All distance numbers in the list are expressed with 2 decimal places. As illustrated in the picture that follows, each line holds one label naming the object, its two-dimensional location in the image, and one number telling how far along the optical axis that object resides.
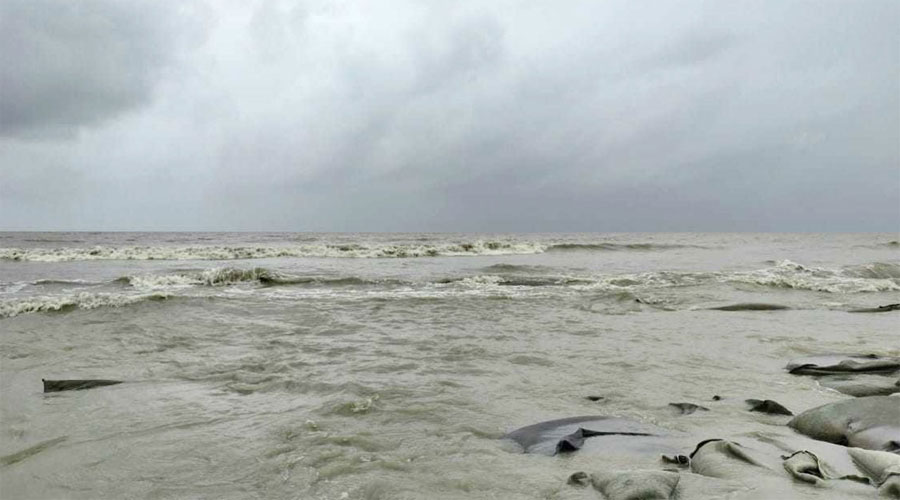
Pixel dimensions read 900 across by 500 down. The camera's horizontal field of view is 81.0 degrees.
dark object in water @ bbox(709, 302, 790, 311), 10.46
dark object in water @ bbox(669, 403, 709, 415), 4.24
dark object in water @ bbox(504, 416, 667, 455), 3.38
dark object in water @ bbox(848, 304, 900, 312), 10.19
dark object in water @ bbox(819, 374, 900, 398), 4.73
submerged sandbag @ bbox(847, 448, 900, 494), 2.65
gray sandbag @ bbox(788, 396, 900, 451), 3.31
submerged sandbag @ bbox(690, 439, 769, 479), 2.90
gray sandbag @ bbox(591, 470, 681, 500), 2.55
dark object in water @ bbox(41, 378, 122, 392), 4.99
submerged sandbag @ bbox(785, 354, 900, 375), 5.44
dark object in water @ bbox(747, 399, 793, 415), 4.17
